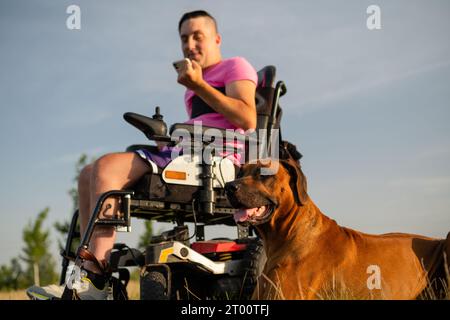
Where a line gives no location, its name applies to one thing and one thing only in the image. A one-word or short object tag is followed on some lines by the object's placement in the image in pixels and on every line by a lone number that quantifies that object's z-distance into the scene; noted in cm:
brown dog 299
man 337
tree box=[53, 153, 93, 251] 2555
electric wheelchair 341
